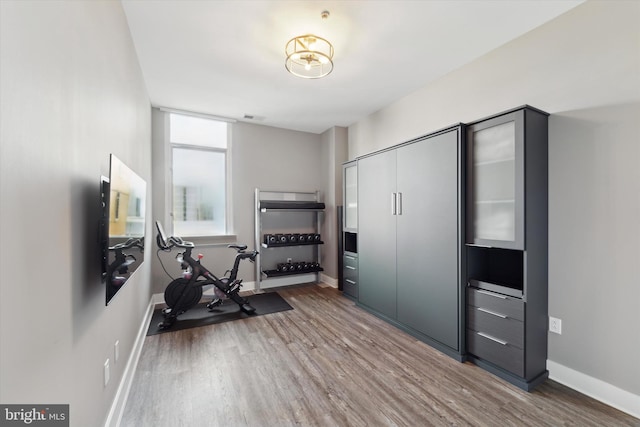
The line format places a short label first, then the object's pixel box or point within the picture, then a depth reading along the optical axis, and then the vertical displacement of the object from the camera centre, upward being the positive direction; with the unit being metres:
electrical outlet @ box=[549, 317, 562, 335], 2.18 -0.92
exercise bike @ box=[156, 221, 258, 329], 3.28 -0.96
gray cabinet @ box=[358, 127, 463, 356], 2.52 -0.26
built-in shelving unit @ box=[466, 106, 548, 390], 2.07 -0.21
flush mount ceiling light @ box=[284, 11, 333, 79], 2.39 +1.47
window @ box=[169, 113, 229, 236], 4.27 +0.61
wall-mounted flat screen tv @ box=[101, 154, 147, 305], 1.34 -0.07
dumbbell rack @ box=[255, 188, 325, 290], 4.62 -0.37
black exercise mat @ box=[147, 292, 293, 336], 3.26 -1.35
